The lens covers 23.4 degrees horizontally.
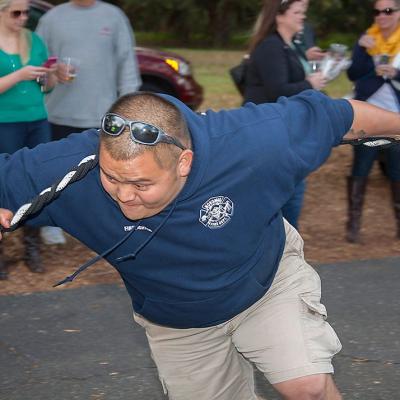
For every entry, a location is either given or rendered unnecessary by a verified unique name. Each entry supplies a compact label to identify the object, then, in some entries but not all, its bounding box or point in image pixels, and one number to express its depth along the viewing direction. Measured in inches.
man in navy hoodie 118.0
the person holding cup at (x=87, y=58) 251.8
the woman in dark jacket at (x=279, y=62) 242.5
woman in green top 237.6
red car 385.4
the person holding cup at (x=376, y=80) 264.1
